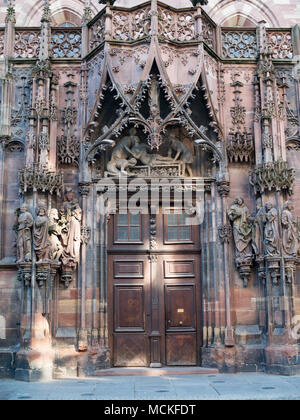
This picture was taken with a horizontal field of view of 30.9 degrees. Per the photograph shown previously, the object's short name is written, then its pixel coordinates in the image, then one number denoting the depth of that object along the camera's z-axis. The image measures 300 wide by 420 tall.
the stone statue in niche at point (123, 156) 12.95
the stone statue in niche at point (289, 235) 11.88
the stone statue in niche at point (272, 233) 11.84
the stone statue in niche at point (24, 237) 11.59
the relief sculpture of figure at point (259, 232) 12.11
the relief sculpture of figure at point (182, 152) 13.13
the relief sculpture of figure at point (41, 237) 11.59
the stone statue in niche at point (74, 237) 12.05
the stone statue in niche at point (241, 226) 12.26
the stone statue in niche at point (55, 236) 11.86
